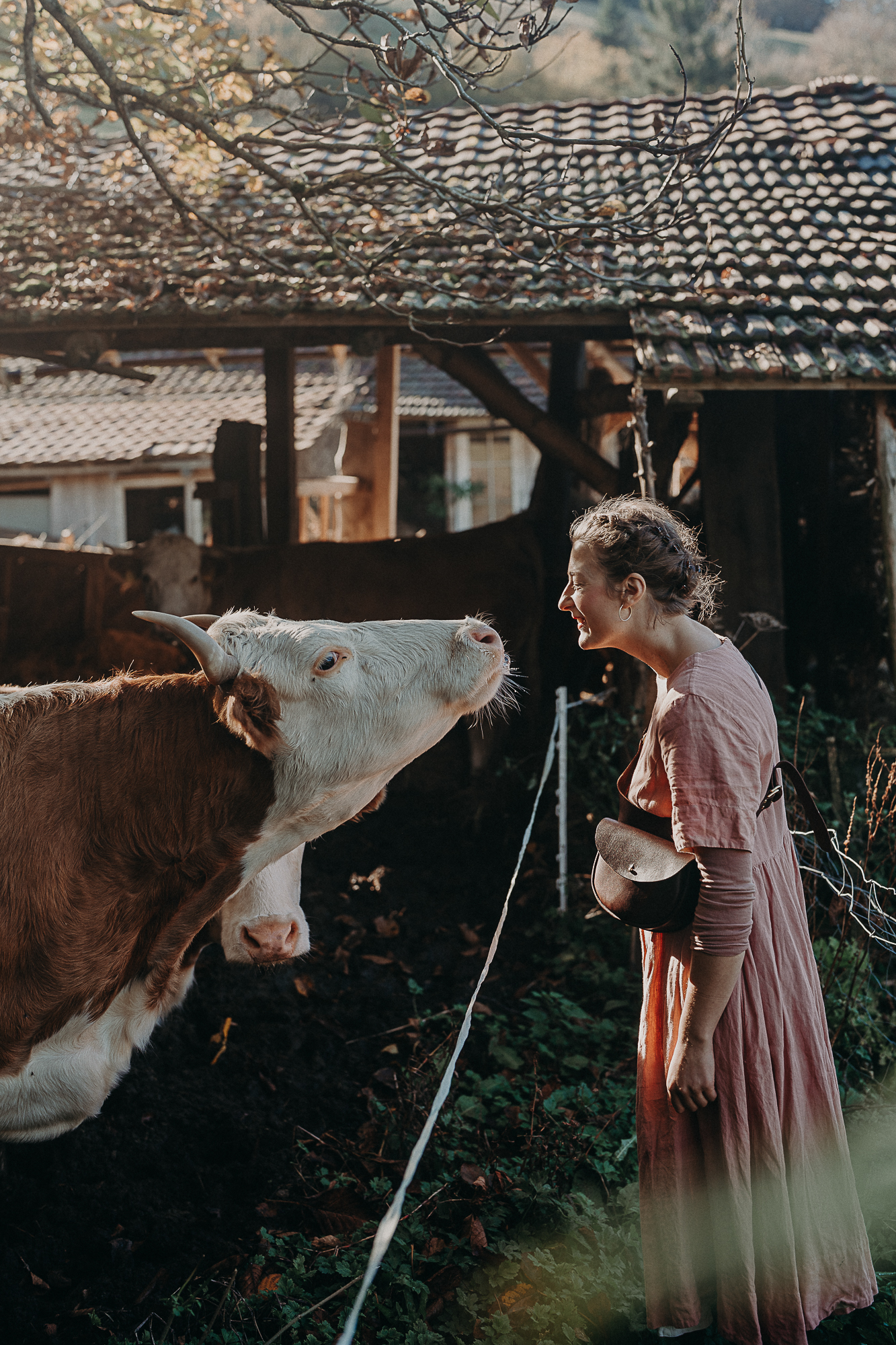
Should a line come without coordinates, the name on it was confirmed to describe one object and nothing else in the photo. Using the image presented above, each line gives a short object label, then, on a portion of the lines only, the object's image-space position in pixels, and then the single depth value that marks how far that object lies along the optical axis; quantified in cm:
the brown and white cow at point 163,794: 221
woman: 196
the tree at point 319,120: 367
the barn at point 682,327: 635
